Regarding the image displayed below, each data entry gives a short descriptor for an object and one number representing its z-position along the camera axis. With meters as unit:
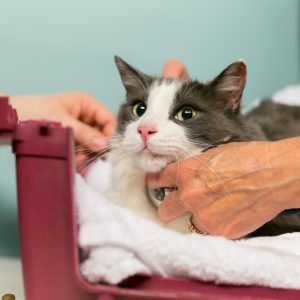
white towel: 0.49
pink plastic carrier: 0.49
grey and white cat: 0.59
